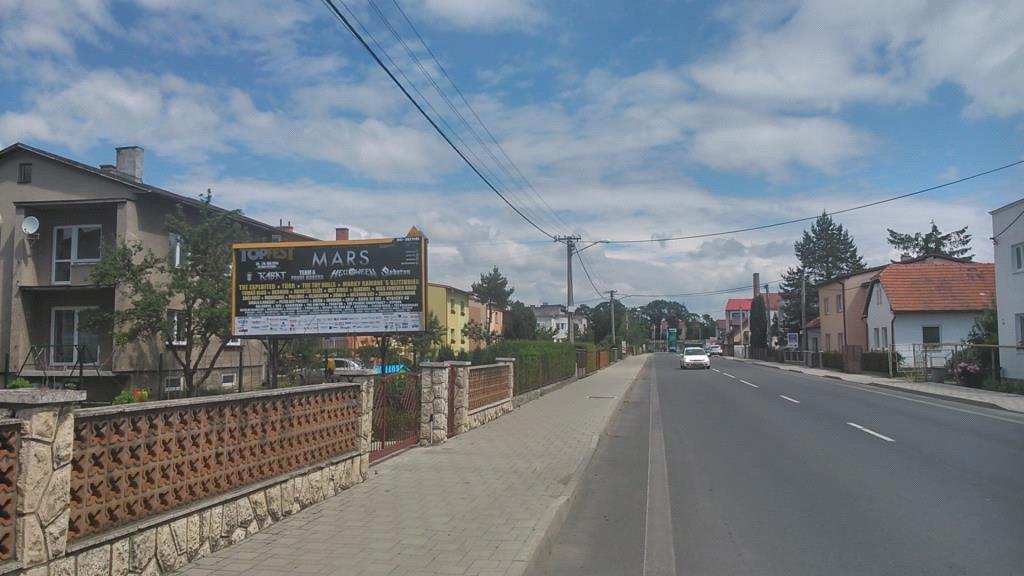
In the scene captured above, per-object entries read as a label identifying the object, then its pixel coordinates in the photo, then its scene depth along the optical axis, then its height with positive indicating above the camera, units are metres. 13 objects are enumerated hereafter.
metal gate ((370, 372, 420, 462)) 11.45 -1.14
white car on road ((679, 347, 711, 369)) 49.97 -1.49
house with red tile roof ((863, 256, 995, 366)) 40.38 +1.87
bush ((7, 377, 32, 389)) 17.53 -1.06
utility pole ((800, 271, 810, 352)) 51.56 +1.65
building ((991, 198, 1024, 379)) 26.17 +1.92
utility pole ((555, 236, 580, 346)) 34.42 +2.91
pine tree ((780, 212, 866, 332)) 78.50 +8.30
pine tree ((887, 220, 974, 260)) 72.00 +8.87
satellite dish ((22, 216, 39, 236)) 21.91 +3.23
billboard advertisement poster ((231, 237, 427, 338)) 14.34 +0.95
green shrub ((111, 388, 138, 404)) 16.03 -1.28
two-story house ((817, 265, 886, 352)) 50.16 +1.85
